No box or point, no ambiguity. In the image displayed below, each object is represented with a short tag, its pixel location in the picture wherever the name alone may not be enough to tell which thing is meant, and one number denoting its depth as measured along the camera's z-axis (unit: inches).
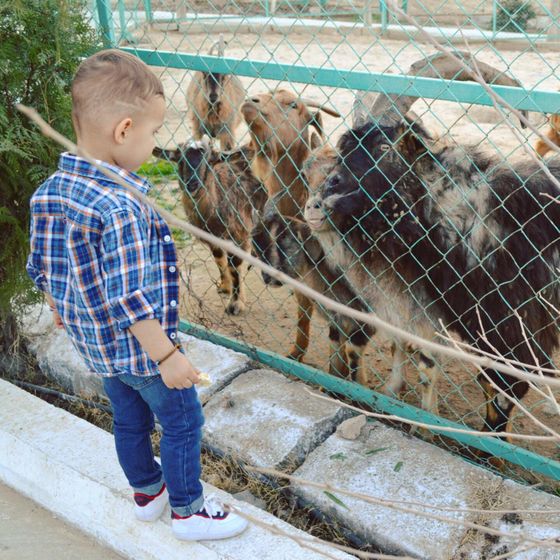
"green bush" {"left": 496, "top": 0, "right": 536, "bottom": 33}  467.8
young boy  82.3
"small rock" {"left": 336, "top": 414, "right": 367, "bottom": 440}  122.6
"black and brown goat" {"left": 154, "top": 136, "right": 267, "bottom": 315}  191.9
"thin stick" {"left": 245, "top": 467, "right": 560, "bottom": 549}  57.3
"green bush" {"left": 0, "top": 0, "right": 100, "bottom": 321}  124.2
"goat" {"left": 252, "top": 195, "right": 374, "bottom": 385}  155.7
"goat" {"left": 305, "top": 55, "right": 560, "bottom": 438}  127.3
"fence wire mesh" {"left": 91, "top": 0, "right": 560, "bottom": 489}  126.3
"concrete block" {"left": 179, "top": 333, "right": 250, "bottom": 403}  138.7
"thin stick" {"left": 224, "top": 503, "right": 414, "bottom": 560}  56.1
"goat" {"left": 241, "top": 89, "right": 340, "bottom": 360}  183.6
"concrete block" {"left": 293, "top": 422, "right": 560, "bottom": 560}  102.2
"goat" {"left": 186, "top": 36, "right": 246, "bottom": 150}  243.8
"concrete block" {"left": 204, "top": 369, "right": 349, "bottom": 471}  122.0
